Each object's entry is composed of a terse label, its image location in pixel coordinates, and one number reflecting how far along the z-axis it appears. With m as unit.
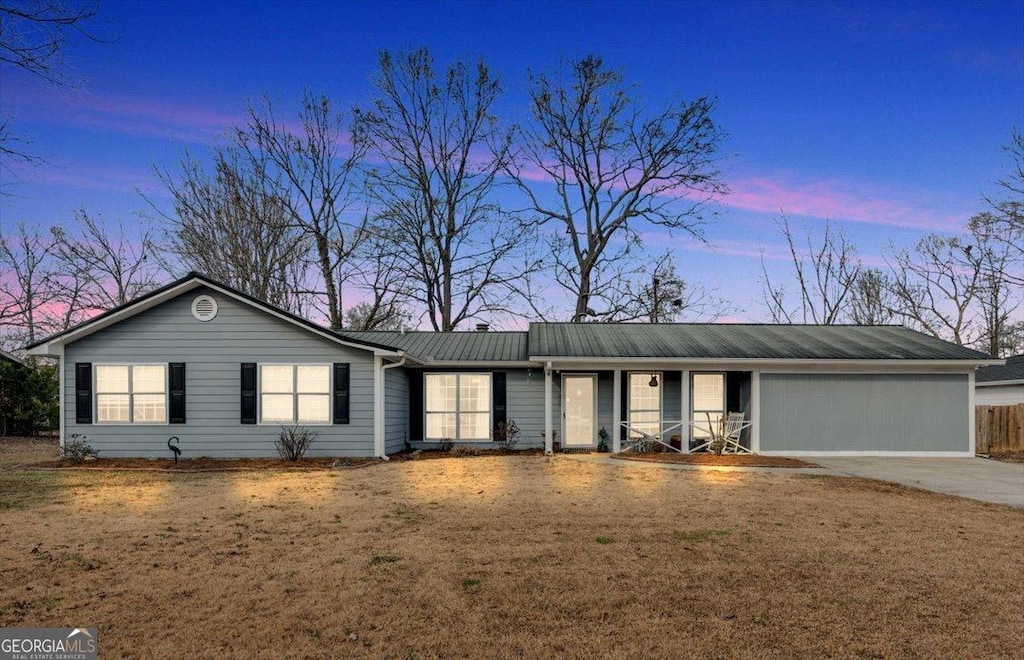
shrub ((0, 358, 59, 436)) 22.06
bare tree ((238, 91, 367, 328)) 27.25
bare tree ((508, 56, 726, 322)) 27.45
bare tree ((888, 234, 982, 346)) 34.62
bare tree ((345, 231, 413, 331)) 28.09
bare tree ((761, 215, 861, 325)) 33.75
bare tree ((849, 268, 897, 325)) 36.28
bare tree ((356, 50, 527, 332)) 27.62
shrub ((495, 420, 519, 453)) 16.42
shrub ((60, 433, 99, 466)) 14.12
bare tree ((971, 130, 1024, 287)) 23.27
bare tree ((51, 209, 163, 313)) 29.71
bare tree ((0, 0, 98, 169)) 8.41
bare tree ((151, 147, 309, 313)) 27.81
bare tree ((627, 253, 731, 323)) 30.43
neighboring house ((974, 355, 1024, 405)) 23.27
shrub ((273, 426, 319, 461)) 14.12
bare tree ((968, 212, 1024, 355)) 32.53
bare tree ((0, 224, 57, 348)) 31.69
